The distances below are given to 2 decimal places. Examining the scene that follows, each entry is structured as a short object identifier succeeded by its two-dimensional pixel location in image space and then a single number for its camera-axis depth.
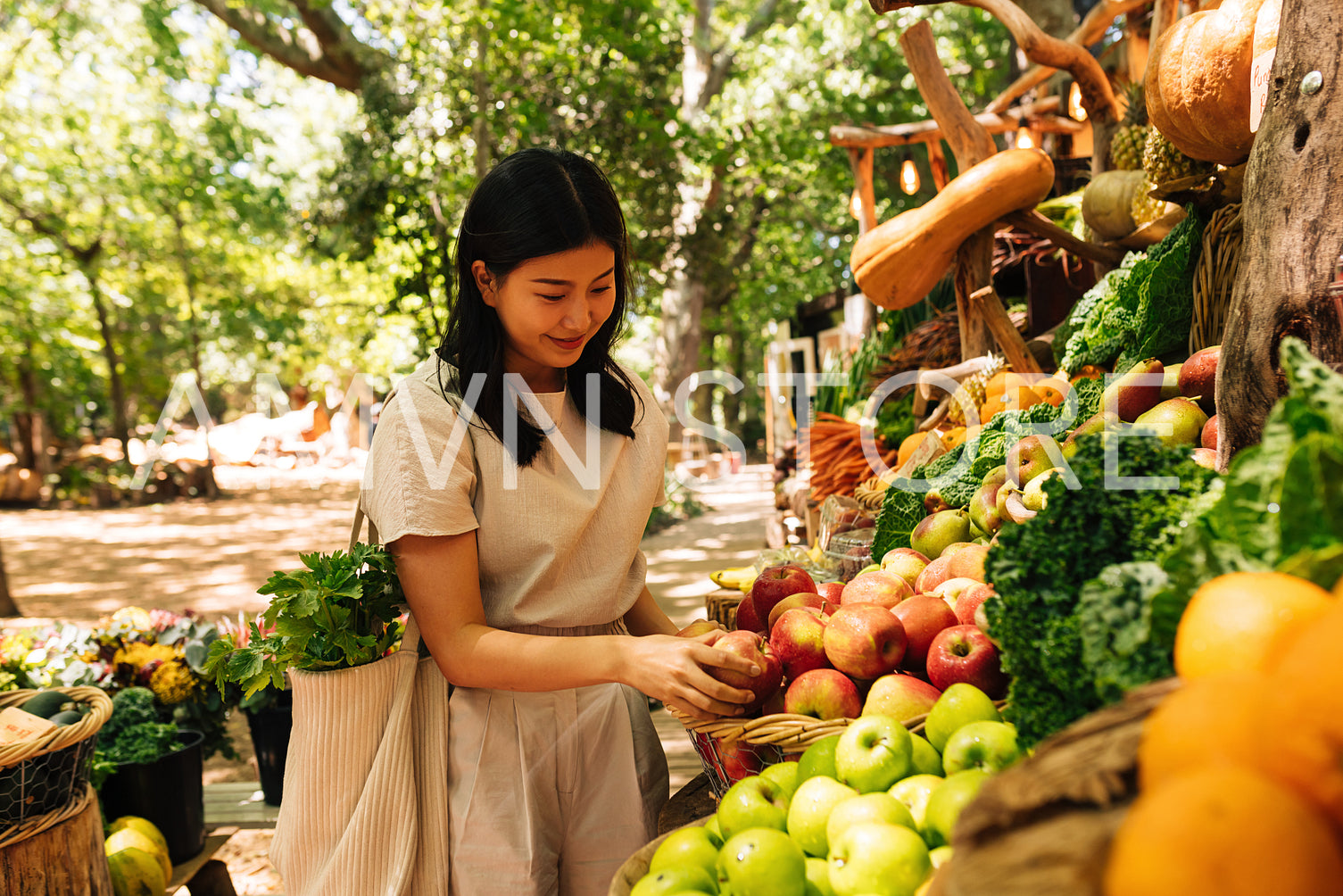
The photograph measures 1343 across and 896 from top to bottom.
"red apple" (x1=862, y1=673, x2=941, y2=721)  1.46
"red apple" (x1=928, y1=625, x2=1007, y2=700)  1.45
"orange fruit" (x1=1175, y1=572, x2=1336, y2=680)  0.70
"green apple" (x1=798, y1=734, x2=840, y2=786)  1.33
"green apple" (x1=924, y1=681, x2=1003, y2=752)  1.30
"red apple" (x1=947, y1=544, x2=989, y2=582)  1.96
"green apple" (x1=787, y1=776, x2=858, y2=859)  1.19
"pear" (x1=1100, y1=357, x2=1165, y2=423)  2.31
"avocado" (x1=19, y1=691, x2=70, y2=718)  2.46
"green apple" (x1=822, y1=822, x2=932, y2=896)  1.03
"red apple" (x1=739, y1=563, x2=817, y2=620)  1.98
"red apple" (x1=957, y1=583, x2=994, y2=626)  1.66
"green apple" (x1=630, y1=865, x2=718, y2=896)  1.06
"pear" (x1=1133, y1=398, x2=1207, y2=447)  2.03
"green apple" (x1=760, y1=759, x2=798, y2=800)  1.37
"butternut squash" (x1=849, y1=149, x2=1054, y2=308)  2.77
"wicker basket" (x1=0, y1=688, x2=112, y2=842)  2.05
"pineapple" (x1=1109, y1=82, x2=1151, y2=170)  3.29
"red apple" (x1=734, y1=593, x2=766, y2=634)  2.03
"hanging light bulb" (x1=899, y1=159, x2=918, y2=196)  4.70
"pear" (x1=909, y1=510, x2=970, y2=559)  2.39
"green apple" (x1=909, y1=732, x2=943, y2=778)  1.29
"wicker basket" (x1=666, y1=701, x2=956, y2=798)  1.40
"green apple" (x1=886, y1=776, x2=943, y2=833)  1.18
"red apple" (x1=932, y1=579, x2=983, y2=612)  1.83
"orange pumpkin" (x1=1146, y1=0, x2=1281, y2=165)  2.02
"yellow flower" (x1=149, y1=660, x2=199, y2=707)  3.17
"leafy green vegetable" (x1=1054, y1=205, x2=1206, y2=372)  2.46
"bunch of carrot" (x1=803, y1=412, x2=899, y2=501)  4.09
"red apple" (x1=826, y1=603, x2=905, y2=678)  1.56
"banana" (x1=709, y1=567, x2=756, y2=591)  3.53
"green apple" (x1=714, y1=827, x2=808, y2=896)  1.06
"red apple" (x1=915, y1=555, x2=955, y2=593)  2.04
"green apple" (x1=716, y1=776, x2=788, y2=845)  1.23
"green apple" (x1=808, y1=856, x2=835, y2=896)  1.13
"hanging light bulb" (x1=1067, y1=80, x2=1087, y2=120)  3.81
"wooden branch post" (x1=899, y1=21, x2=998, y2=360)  3.20
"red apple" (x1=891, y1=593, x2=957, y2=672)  1.64
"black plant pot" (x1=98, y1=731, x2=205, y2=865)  2.88
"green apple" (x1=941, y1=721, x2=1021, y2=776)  1.15
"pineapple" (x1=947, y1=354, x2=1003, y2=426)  3.12
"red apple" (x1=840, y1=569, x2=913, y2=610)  1.86
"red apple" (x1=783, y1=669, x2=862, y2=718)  1.53
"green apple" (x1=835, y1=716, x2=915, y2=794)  1.23
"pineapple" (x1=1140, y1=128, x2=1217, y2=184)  2.49
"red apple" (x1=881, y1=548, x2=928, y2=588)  2.21
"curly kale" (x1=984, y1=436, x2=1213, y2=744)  0.91
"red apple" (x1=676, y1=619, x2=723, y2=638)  1.85
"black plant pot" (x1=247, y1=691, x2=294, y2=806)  3.47
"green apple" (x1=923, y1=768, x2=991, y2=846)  1.07
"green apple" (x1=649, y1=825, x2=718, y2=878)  1.15
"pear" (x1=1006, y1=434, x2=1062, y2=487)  2.20
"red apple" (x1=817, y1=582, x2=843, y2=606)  2.08
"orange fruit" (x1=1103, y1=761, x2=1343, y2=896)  0.56
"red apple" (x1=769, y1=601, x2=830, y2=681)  1.66
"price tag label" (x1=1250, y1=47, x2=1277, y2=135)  1.84
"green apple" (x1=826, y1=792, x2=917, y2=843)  1.10
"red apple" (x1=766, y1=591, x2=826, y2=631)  1.89
